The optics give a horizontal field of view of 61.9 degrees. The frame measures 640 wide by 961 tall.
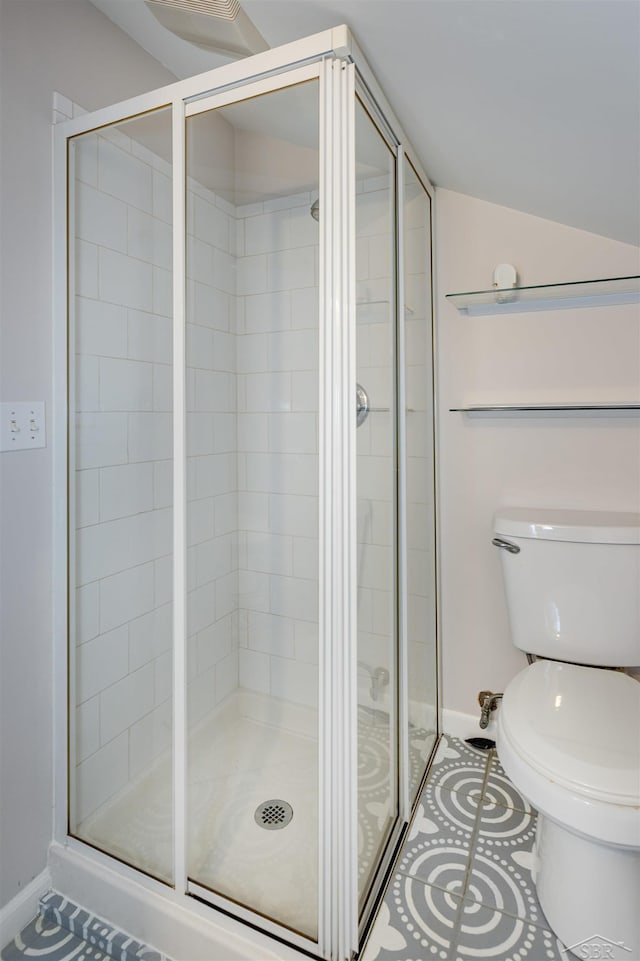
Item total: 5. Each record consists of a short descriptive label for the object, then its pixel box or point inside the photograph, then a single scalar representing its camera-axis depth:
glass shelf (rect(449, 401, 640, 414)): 1.50
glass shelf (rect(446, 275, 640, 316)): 1.49
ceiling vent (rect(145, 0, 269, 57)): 1.14
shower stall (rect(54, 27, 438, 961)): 1.07
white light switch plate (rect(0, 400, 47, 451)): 1.20
